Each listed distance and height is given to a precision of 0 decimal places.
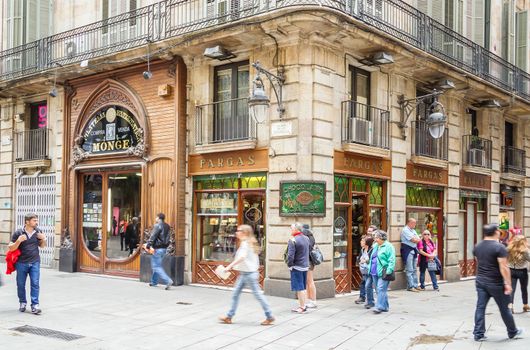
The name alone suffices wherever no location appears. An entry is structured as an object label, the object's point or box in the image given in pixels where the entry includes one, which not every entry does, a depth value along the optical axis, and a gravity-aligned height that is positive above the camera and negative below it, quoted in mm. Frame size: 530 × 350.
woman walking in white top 9578 -1183
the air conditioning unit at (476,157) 17828 +1199
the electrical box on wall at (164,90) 14812 +2611
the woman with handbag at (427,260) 14938 -1601
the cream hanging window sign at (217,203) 14089 -187
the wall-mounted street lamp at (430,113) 14328 +2081
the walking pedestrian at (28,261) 10219 -1144
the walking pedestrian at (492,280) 8562 -1213
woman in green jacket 10773 -1228
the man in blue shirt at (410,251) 14633 -1354
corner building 12758 +1698
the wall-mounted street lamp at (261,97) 12180 +2040
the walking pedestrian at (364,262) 11711 -1296
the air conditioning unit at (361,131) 13539 +1506
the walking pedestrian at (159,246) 13617 -1187
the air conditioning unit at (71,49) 16953 +4169
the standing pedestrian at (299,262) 10695 -1198
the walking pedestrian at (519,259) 11109 -1162
